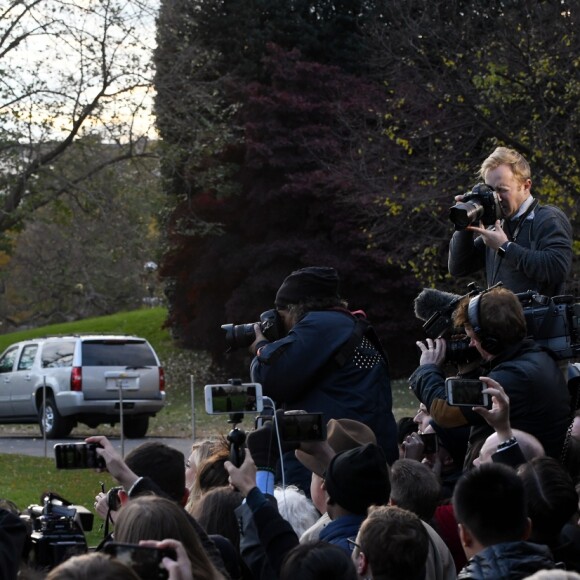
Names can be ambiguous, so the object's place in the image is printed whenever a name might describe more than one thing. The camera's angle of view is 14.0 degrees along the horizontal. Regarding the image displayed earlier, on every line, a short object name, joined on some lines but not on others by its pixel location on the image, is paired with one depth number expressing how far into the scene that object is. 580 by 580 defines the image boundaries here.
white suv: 42.02
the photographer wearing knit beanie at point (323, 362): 11.46
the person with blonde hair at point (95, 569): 5.76
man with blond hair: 11.50
